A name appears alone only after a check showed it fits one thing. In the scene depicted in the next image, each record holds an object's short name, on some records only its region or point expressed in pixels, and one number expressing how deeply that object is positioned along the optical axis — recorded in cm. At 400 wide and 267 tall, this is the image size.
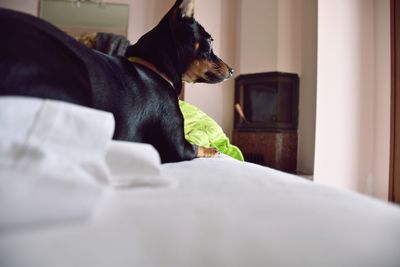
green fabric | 150
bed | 24
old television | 259
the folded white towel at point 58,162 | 25
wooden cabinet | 255
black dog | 45
